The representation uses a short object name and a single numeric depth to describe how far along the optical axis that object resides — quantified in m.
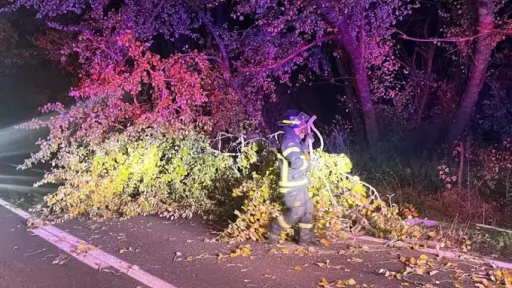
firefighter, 6.14
